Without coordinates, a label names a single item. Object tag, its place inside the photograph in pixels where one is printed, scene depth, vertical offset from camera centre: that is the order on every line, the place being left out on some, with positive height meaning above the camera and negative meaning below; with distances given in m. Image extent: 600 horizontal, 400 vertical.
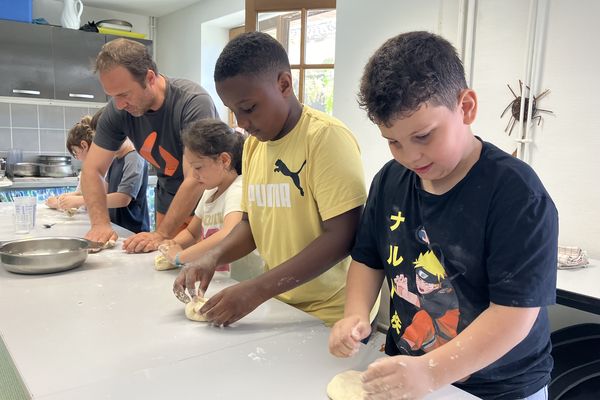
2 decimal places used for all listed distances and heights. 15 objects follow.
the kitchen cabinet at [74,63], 4.23 +0.68
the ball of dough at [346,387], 0.67 -0.36
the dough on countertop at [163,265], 1.35 -0.37
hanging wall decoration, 2.14 +0.20
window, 3.20 +0.69
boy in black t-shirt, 0.68 -0.16
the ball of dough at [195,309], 0.97 -0.37
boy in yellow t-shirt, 0.96 -0.11
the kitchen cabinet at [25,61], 4.00 +0.65
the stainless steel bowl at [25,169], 3.90 -0.30
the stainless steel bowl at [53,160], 4.09 -0.23
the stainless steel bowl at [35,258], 1.27 -0.36
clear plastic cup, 1.88 -0.33
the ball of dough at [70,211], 2.31 -0.38
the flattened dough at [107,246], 1.55 -0.38
